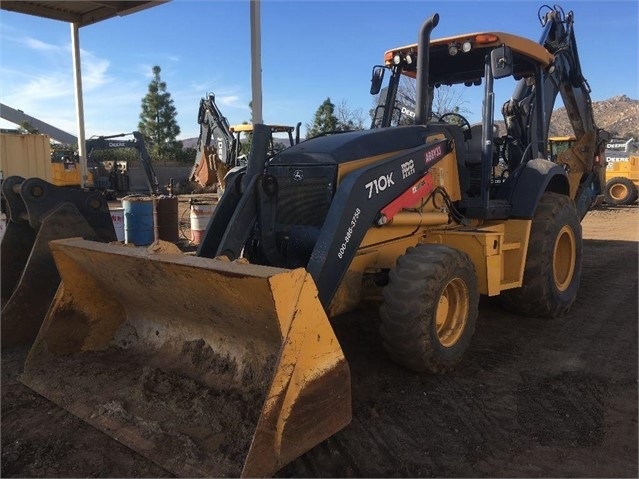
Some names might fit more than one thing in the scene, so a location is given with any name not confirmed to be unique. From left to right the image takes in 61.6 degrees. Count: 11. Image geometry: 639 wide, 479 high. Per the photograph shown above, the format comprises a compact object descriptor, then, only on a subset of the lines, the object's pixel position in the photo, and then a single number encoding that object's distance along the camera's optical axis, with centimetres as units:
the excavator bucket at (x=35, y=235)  477
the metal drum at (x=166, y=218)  917
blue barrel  853
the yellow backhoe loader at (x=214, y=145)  1623
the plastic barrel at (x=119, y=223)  890
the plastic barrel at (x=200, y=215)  911
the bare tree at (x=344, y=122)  2717
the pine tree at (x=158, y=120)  4206
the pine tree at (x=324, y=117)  3322
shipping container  1131
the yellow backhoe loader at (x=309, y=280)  285
